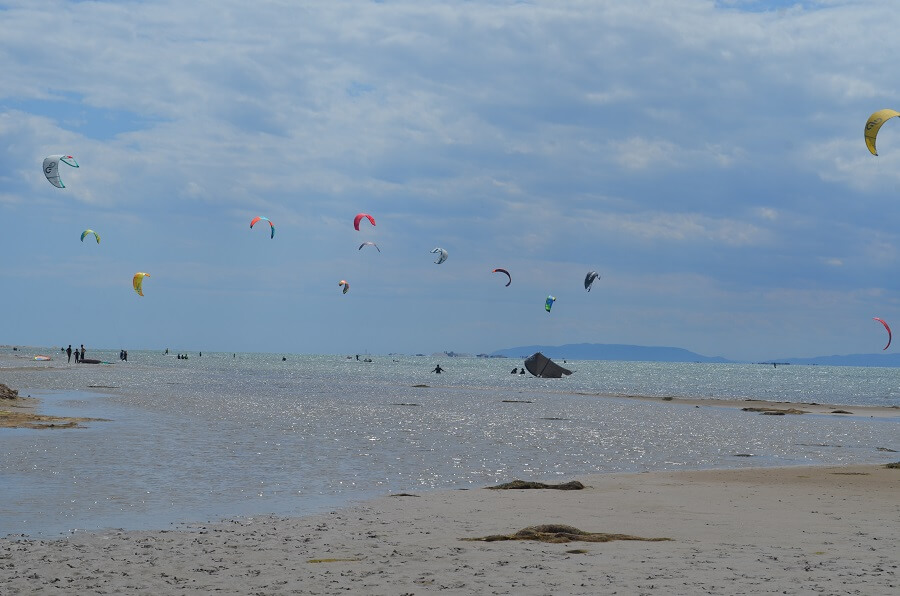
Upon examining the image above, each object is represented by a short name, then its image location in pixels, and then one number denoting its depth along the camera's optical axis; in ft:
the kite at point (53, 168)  141.00
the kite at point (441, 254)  228.14
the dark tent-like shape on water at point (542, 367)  322.34
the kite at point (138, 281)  222.22
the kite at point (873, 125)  90.94
